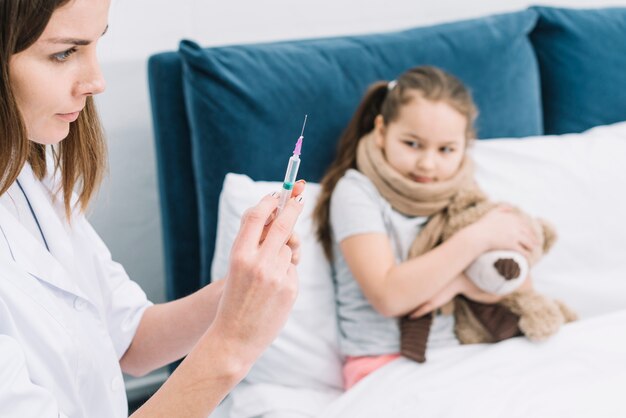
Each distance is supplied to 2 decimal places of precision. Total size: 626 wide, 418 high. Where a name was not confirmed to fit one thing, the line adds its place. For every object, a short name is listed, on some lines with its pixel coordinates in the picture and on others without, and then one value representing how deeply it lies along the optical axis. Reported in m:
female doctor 0.81
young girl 1.37
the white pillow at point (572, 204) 1.64
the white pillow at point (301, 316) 1.40
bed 1.26
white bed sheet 1.17
